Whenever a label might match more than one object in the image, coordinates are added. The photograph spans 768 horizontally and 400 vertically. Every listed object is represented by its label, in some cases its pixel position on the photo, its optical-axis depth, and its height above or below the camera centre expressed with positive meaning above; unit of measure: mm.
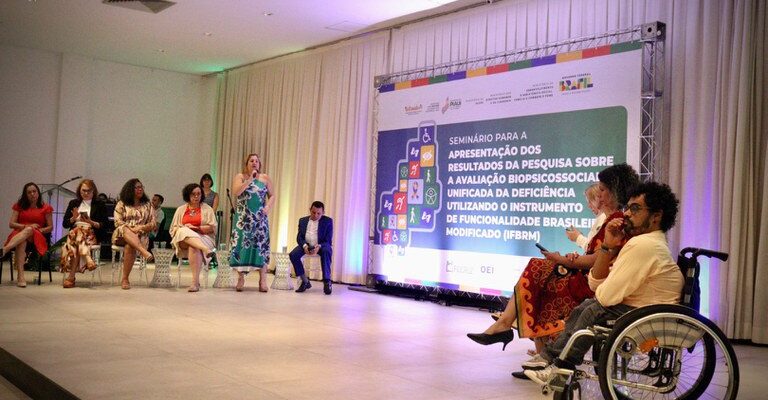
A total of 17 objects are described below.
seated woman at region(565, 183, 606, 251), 4082 +84
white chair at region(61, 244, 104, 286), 7574 -475
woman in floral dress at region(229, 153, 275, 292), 7781 -47
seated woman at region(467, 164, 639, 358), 3811 -304
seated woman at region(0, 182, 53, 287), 7492 -209
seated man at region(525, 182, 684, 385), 2992 -143
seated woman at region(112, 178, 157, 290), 7672 -137
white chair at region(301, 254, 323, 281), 10148 -678
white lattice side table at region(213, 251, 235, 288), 8297 -645
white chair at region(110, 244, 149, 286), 7873 -625
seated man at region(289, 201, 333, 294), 8234 -266
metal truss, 6059 +1458
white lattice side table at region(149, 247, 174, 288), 7965 -595
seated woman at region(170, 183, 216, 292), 7723 -188
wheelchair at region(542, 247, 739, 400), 2812 -433
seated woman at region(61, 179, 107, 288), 7520 -278
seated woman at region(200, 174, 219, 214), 9484 +262
